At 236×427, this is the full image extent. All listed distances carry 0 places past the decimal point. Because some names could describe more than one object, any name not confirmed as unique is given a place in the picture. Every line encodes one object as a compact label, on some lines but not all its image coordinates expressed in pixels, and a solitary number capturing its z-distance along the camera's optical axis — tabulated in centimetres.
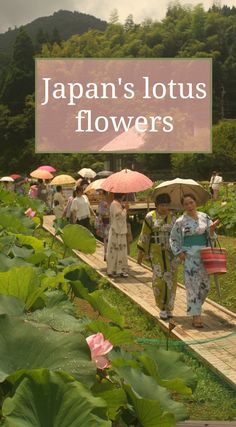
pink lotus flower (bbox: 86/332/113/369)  162
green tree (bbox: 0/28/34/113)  6762
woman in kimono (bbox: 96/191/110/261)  985
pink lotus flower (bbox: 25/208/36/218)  588
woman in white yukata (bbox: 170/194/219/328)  589
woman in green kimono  630
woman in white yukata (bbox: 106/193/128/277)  868
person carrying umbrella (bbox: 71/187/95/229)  1077
